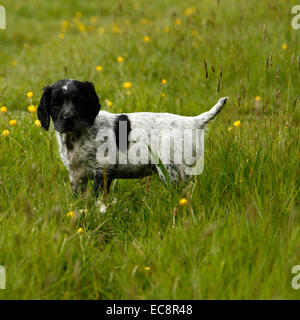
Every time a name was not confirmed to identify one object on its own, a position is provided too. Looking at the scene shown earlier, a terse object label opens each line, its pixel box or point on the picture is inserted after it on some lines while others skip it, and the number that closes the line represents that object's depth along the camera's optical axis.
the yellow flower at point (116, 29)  7.66
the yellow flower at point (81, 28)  9.23
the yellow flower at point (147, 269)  2.58
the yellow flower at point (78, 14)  11.26
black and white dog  3.72
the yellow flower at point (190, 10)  9.49
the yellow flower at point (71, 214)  2.84
